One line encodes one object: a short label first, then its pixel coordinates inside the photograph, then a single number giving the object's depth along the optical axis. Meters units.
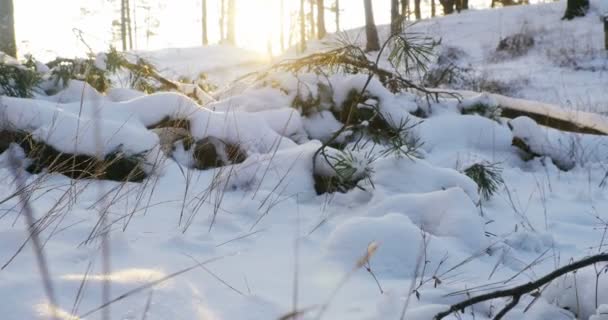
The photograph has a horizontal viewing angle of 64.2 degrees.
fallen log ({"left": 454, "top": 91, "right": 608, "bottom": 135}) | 4.49
